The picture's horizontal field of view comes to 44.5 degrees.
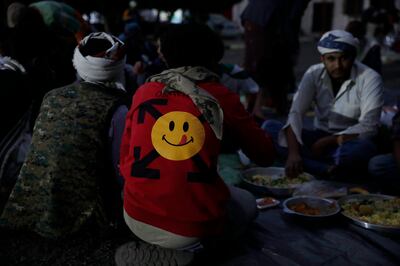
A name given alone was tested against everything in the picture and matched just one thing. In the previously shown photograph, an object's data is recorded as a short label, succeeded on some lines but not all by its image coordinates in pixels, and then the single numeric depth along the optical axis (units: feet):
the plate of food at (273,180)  10.97
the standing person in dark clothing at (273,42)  20.04
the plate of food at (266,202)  10.44
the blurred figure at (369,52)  17.29
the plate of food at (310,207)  9.52
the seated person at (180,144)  6.97
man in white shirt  11.80
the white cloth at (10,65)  10.46
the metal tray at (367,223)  8.87
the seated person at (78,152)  8.45
